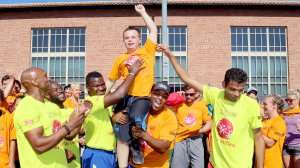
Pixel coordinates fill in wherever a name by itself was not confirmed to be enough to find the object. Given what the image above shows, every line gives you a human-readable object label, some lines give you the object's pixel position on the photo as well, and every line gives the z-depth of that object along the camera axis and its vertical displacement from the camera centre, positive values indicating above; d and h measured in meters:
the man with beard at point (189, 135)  8.05 -0.91
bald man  3.80 -0.35
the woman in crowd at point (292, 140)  8.28 -1.02
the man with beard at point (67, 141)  5.53 -0.69
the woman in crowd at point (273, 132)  6.63 -0.69
